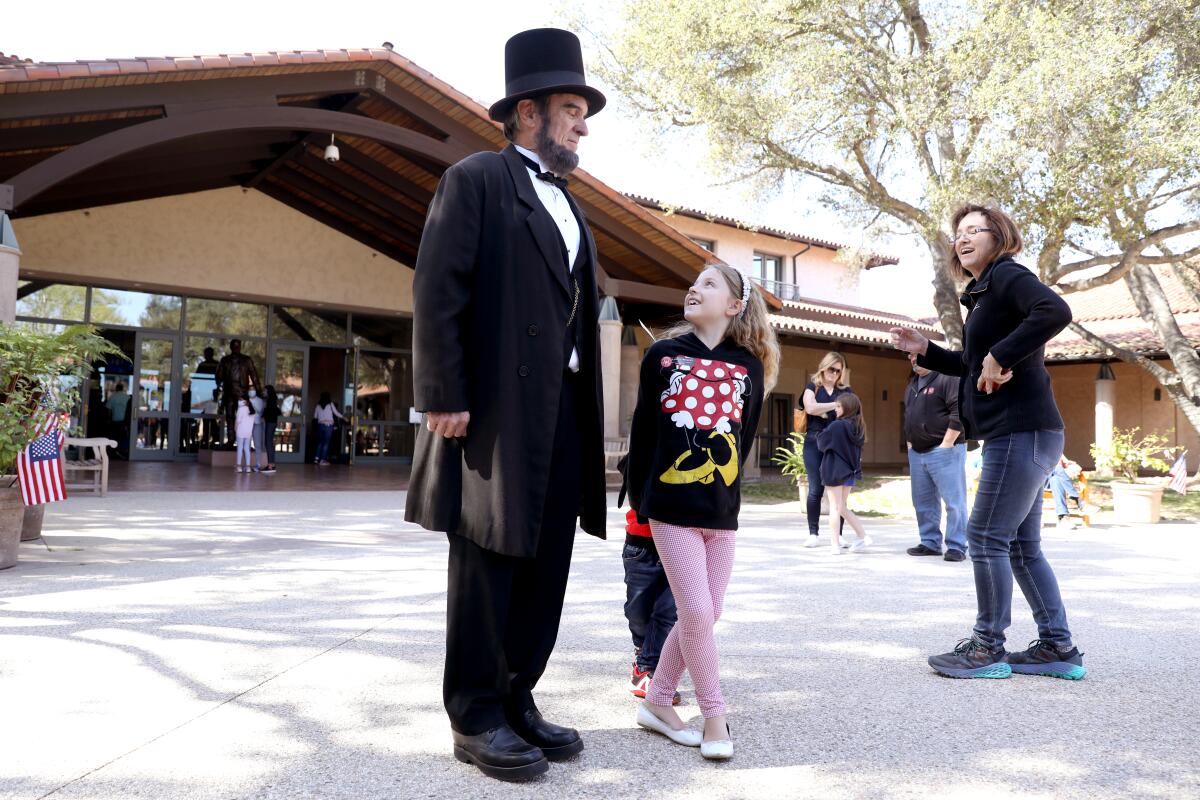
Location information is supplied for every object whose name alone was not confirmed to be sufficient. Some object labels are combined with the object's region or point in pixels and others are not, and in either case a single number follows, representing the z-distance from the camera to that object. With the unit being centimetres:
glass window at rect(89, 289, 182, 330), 1529
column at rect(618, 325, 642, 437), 1412
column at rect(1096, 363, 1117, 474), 1916
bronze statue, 1459
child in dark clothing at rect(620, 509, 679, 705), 290
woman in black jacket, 318
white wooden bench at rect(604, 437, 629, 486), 1241
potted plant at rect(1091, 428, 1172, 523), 1077
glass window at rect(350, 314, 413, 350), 1802
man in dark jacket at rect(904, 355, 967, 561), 646
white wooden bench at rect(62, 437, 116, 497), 907
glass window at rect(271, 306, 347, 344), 1714
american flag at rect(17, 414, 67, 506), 522
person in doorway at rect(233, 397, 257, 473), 1396
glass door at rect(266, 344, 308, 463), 1733
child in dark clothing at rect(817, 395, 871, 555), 648
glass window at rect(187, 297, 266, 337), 1625
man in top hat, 224
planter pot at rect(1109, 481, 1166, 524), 1073
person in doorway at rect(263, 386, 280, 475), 1511
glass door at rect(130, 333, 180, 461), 1594
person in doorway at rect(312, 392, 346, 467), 1691
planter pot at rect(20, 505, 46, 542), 577
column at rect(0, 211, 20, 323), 821
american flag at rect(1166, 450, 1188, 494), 1111
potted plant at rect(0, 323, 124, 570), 496
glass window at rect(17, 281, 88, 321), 1457
